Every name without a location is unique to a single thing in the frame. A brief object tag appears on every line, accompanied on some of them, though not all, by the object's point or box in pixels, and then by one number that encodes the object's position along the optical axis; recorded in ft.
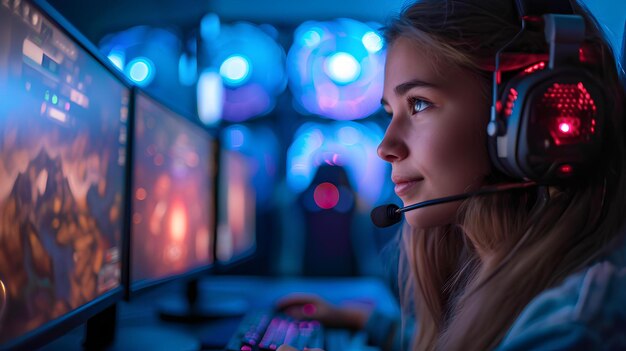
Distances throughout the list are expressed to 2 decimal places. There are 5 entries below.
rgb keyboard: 2.71
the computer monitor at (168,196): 2.85
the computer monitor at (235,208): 4.55
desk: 2.95
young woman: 1.58
